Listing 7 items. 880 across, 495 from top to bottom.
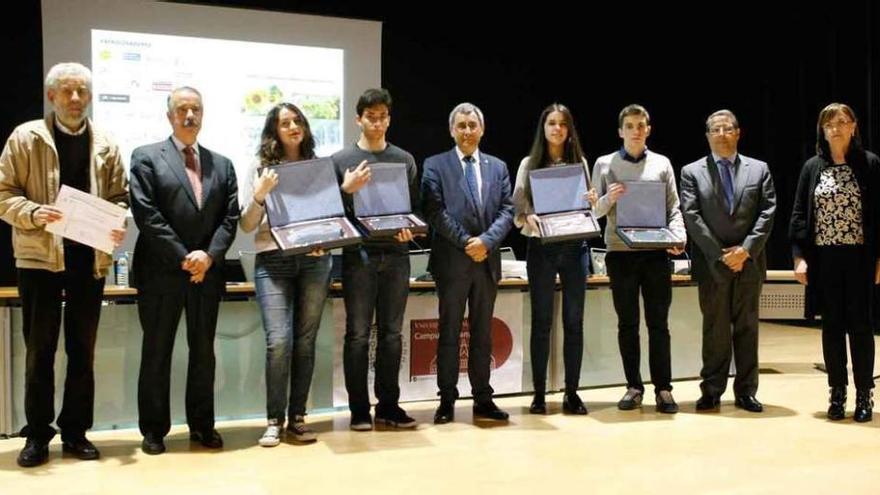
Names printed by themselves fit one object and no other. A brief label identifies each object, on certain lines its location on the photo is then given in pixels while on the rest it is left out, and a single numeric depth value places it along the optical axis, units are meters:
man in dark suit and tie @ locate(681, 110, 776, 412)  3.91
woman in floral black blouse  3.62
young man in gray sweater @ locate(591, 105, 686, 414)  3.87
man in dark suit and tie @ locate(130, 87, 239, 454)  3.12
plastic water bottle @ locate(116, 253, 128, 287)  4.52
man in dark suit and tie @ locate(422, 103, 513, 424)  3.62
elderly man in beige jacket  2.93
